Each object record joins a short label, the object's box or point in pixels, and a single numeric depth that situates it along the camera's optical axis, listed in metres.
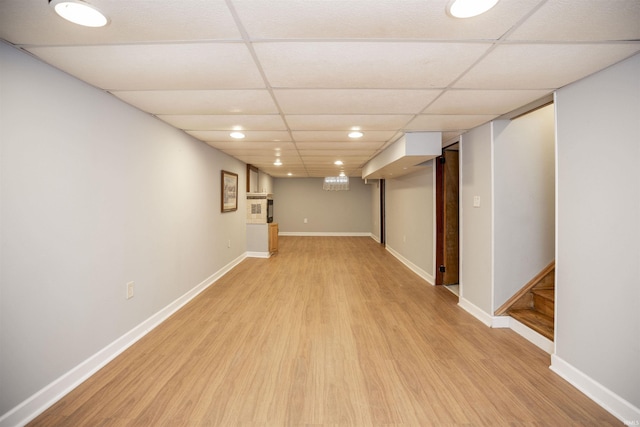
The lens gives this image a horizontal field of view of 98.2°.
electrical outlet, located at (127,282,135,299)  2.45
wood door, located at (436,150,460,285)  4.22
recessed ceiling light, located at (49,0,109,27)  1.18
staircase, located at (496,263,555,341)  2.72
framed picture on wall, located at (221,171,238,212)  4.72
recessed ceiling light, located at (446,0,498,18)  1.16
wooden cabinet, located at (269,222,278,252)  6.57
